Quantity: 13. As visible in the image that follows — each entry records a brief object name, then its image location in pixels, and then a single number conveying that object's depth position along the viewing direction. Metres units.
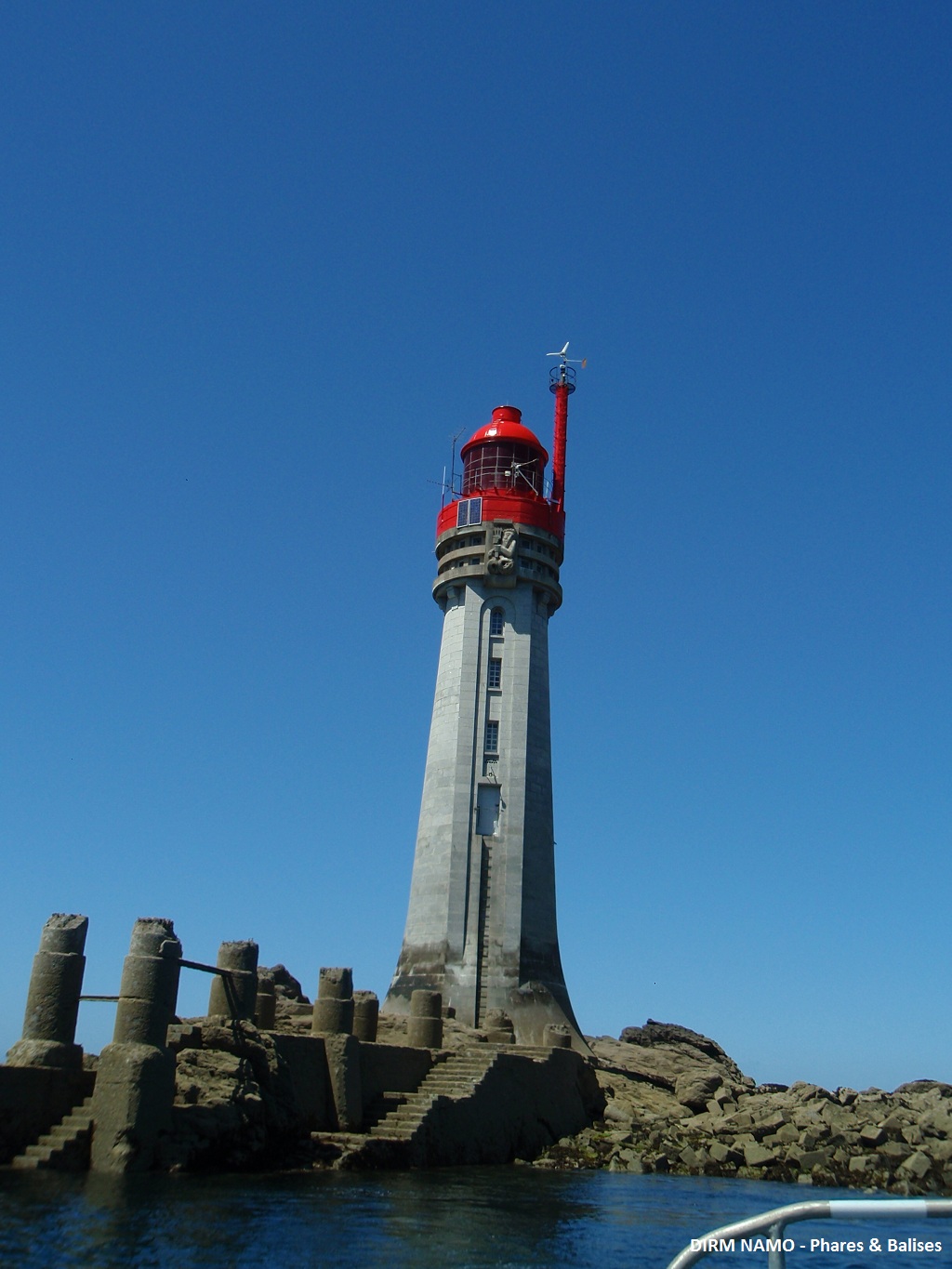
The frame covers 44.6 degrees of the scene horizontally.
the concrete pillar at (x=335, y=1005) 29.73
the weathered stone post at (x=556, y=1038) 38.69
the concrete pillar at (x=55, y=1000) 23.81
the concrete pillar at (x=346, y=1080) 28.78
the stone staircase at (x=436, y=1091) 29.09
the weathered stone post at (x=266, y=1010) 31.56
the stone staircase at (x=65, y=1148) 22.30
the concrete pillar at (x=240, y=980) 27.75
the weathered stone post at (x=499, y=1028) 37.41
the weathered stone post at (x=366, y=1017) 33.50
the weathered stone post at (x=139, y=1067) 22.84
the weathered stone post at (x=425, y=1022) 34.44
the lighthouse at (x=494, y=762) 42.62
